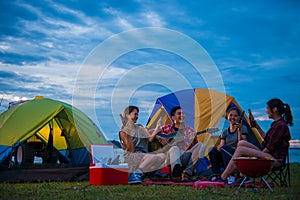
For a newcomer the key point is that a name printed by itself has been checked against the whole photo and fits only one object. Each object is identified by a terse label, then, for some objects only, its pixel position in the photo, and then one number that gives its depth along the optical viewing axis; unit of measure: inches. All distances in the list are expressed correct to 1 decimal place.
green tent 260.2
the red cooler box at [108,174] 211.8
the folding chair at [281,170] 196.5
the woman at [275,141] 193.0
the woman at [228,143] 221.9
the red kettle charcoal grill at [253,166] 168.7
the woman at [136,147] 231.5
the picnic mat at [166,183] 205.5
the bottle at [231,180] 202.4
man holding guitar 229.8
